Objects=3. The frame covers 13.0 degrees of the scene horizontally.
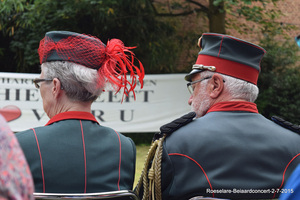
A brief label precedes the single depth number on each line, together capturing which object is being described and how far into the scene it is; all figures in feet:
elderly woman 14.01
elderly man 14.20
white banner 37.75
